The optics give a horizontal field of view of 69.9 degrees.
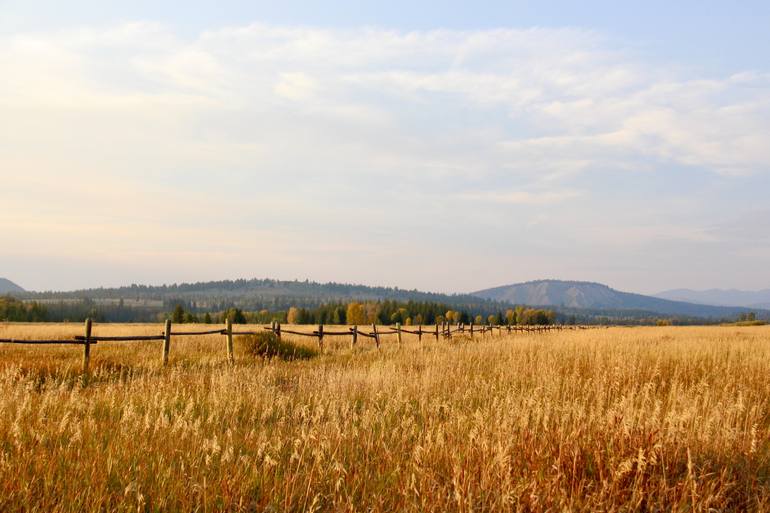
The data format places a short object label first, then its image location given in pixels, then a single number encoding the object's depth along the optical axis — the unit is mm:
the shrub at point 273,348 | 19281
